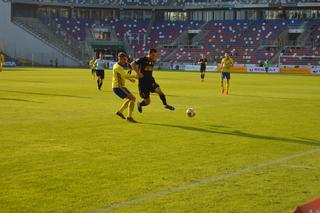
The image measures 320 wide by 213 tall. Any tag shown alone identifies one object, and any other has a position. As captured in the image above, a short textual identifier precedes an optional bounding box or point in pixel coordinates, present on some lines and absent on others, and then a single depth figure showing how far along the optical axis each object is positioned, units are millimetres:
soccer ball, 16959
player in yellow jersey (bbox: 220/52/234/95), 30000
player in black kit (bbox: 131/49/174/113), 17500
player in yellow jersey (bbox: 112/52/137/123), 16550
